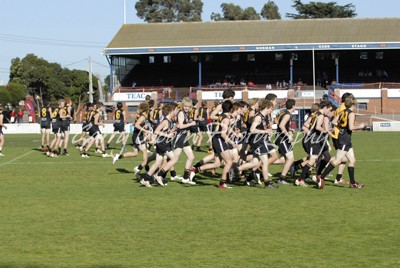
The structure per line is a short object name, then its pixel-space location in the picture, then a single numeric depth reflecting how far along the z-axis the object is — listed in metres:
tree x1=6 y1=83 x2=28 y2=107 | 76.12
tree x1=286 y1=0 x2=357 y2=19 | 93.38
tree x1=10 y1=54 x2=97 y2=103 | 87.56
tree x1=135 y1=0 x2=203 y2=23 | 124.56
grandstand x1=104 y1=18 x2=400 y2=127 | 59.84
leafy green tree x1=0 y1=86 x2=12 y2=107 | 72.75
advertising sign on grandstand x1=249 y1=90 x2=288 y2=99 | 59.47
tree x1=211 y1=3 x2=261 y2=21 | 120.06
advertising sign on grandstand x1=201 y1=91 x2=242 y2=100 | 60.09
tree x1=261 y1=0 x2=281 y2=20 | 124.56
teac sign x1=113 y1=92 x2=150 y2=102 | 61.56
